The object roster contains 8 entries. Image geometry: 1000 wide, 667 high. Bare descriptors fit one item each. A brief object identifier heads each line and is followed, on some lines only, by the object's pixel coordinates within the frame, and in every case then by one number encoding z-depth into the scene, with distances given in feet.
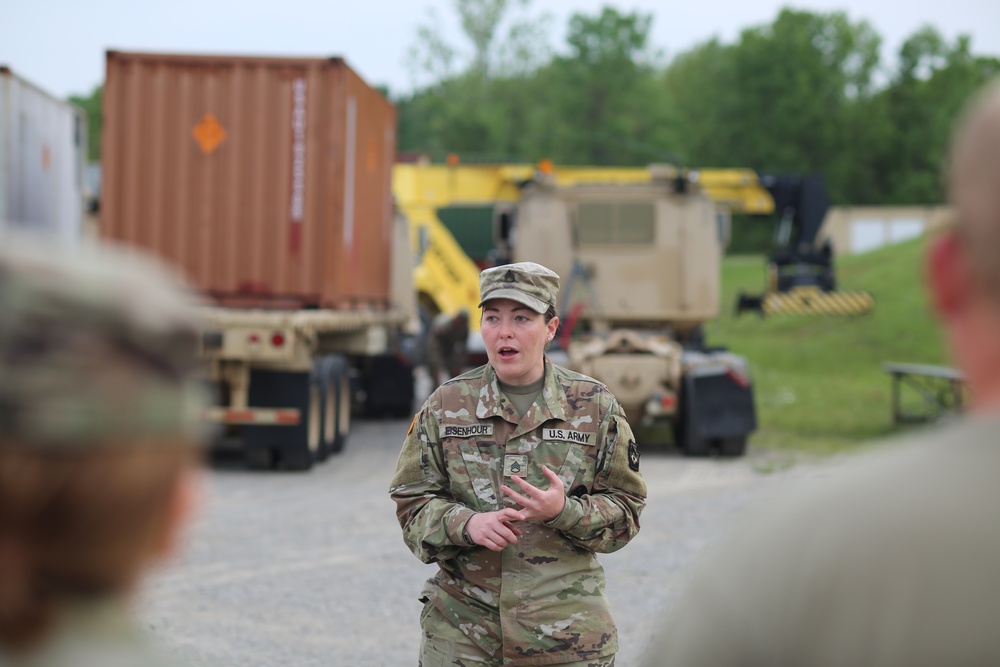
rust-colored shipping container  40.63
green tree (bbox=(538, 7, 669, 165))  201.36
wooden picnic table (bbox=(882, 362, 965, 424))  50.60
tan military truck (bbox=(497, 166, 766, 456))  47.50
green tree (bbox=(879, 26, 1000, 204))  199.00
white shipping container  37.96
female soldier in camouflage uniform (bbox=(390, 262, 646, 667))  10.48
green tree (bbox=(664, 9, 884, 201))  199.82
